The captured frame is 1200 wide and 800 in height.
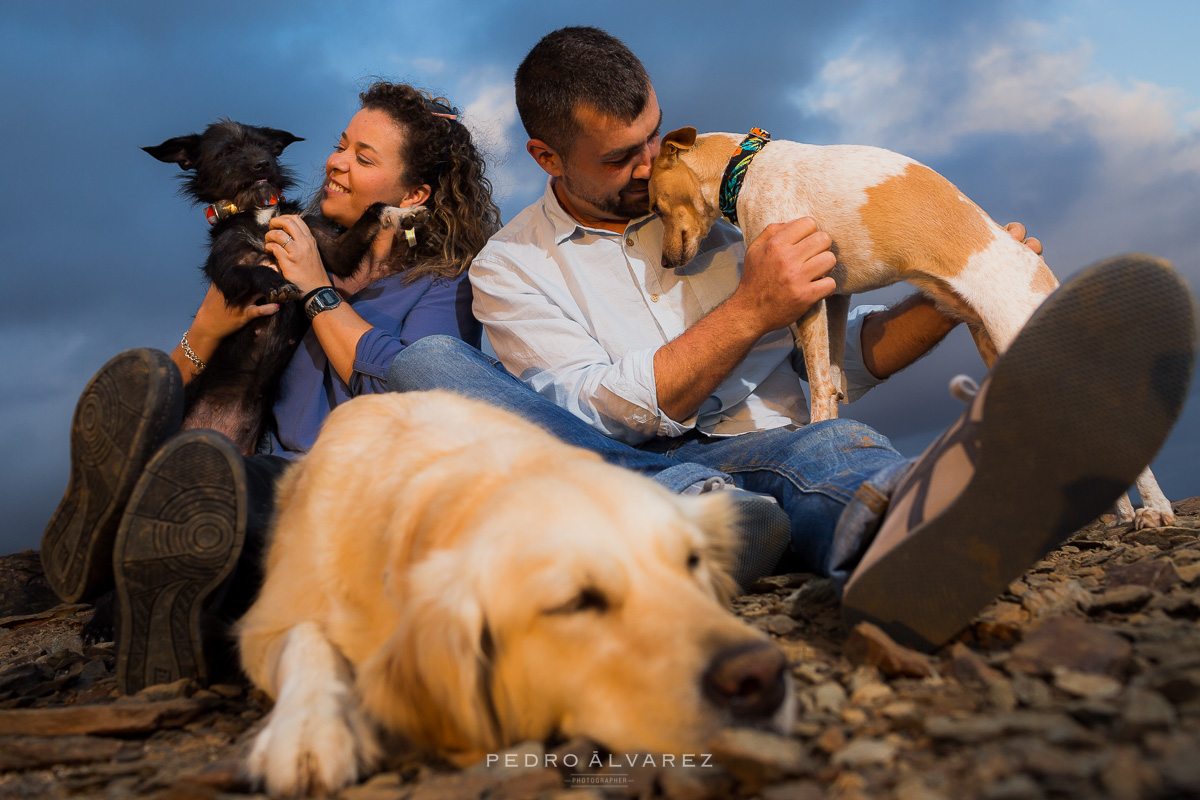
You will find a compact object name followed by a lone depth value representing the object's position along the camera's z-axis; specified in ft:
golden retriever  4.19
